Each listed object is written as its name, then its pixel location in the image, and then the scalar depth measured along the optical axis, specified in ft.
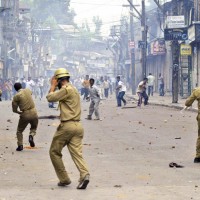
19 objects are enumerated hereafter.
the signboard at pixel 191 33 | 141.49
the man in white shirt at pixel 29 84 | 184.11
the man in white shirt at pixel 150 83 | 170.24
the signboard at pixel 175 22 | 112.57
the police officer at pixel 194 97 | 44.47
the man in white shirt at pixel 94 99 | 86.17
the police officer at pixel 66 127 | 34.04
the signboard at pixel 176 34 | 115.34
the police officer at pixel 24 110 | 51.67
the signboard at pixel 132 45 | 210.79
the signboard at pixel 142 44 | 157.41
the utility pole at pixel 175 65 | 115.85
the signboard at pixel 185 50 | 138.10
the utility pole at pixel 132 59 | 189.94
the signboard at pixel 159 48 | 198.70
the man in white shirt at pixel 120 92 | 119.55
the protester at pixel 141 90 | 116.47
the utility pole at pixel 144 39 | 159.43
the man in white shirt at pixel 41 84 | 190.65
